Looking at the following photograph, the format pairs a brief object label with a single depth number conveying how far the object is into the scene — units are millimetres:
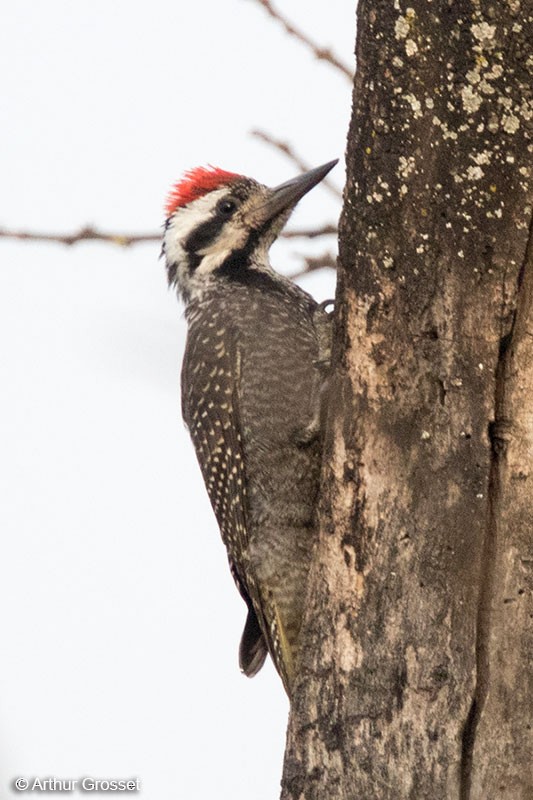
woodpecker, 7898
